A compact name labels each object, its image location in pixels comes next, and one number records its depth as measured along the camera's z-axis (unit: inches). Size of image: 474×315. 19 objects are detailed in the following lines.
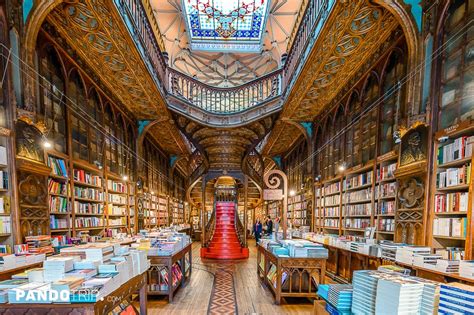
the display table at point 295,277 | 173.0
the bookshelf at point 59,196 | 180.9
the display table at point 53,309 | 70.0
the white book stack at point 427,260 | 123.0
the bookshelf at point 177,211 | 585.9
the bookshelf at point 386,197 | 179.2
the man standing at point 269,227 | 457.6
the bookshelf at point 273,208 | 558.7
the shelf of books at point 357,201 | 210.5
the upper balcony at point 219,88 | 192.7
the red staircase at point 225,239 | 372.2
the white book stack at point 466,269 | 104.3
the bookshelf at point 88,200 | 213.2
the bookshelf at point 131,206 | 315.0
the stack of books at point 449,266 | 114.0
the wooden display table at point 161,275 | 177.5
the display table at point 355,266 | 117.6
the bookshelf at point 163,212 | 468.0
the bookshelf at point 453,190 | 118.9
